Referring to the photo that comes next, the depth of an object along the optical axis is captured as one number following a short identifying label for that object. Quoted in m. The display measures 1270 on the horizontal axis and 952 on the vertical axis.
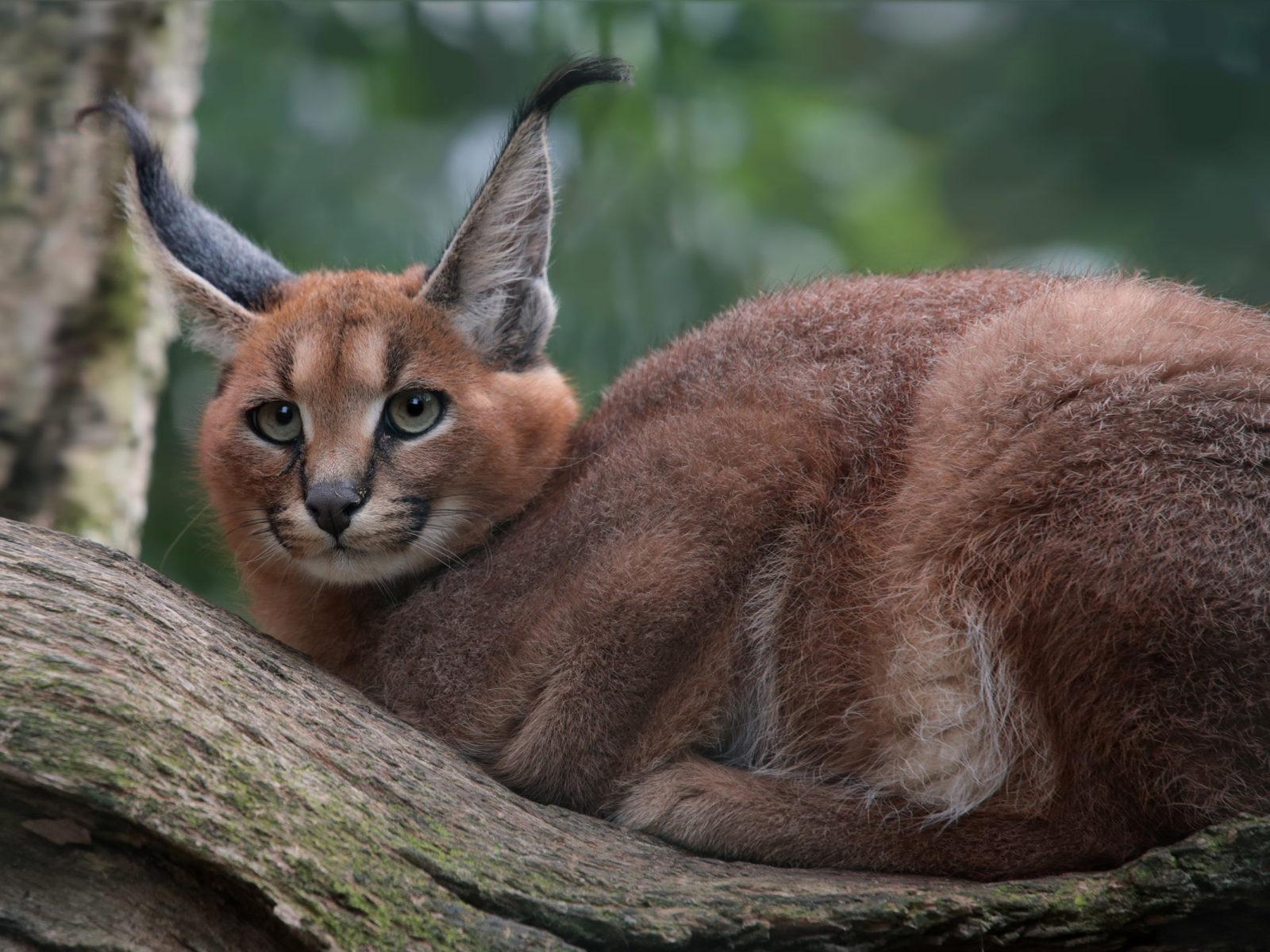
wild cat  7.99
